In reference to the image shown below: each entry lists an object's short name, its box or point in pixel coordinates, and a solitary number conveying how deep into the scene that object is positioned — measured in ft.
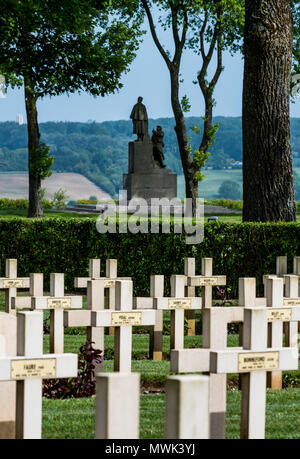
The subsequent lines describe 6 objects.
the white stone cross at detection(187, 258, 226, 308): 63.36
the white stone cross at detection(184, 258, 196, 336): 65.64
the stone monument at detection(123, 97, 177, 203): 187.28
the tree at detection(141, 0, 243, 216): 163.24
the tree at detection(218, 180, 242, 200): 639.87
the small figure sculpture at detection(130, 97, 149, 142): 191.46
